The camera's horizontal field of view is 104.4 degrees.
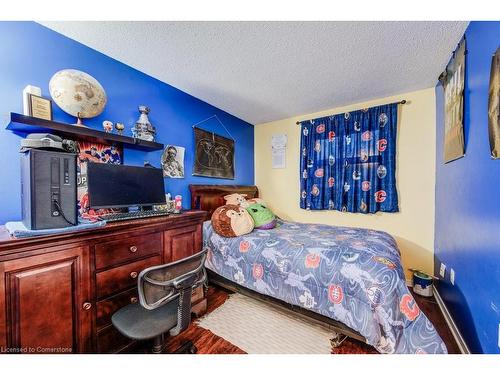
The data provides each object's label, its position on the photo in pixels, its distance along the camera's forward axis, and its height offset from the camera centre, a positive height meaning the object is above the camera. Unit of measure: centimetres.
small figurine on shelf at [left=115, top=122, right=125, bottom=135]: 168 +50
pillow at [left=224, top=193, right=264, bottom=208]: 257 -21
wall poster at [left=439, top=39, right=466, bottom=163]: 146 +67
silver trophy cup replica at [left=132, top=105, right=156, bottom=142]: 184 +54
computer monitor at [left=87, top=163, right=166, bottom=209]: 145 -1
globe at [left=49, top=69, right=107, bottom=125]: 138 +68
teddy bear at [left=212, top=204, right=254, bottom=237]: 202 -40
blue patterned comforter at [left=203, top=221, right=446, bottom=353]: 120 -71
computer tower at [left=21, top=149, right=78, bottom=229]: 98 -2
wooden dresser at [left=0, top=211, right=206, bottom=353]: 88 -54
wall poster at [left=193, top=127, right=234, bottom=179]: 260 +43
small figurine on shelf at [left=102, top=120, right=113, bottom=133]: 166 +51
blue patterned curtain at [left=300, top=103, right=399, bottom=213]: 245 +32
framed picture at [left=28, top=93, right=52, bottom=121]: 125 +52
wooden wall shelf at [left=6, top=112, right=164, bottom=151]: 116 +37
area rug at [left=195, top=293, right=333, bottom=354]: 144 -121
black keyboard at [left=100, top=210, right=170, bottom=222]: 135 -23
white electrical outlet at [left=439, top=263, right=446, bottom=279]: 190 -86
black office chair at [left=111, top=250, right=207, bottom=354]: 101 -67
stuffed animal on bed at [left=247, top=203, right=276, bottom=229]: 228 -39
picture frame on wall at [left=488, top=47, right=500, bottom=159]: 98 +40
